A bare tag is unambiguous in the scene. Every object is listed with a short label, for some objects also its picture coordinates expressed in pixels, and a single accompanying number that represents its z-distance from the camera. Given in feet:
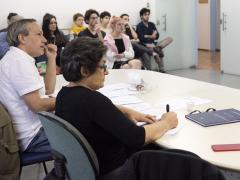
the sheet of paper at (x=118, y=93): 7.91
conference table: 4.44
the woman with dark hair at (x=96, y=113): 4.69
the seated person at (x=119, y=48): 15.87
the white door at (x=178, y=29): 23.53
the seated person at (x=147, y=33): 22.38
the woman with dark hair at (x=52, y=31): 18.30
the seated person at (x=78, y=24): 20.25
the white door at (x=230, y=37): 20.65
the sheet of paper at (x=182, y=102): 6.62
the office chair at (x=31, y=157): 6.64
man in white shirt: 6.54
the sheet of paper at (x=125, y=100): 7.22
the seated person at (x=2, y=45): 12.85
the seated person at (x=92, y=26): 17.58
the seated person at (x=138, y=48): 21.68
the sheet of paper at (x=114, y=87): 8.47
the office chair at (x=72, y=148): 4.42
